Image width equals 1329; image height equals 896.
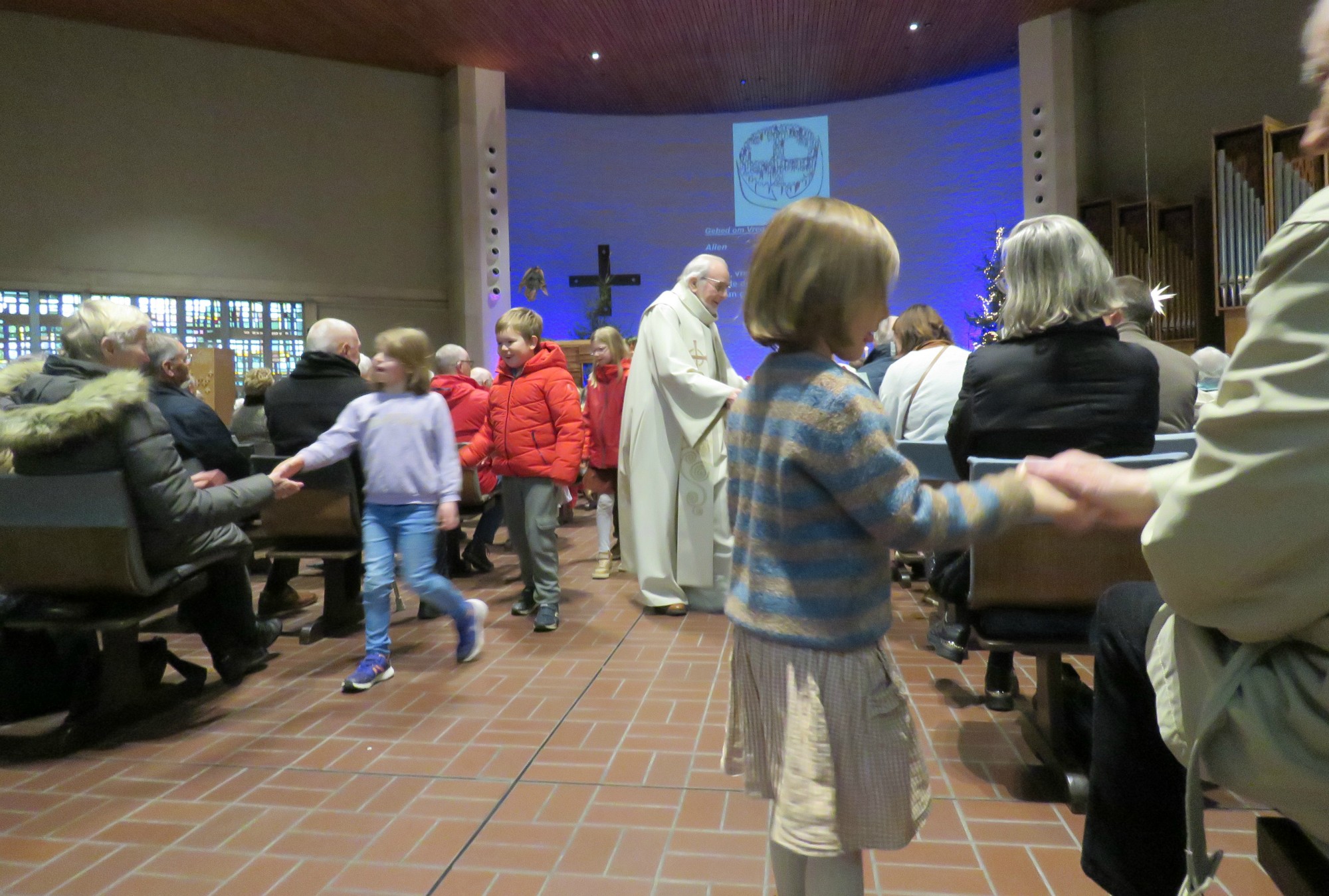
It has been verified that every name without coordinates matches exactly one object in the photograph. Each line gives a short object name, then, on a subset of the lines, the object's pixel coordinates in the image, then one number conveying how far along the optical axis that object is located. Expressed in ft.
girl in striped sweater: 4.56
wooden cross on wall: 49.78
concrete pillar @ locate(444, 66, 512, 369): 41.98
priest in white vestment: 15.64
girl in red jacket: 20.34
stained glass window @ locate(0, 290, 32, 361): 35.73
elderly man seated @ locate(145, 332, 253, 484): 13.00
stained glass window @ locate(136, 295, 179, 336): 38.37
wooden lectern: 27.43
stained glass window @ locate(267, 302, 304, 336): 41.27
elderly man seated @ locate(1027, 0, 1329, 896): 3.22
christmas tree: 36.37
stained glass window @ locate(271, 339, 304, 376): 41.37
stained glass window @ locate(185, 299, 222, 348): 39.27
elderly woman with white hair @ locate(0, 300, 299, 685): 9.43
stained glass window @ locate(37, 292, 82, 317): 36.55
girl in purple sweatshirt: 12.00
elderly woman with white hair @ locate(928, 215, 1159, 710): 7.91
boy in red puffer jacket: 14.74
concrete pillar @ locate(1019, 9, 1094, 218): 36.68
